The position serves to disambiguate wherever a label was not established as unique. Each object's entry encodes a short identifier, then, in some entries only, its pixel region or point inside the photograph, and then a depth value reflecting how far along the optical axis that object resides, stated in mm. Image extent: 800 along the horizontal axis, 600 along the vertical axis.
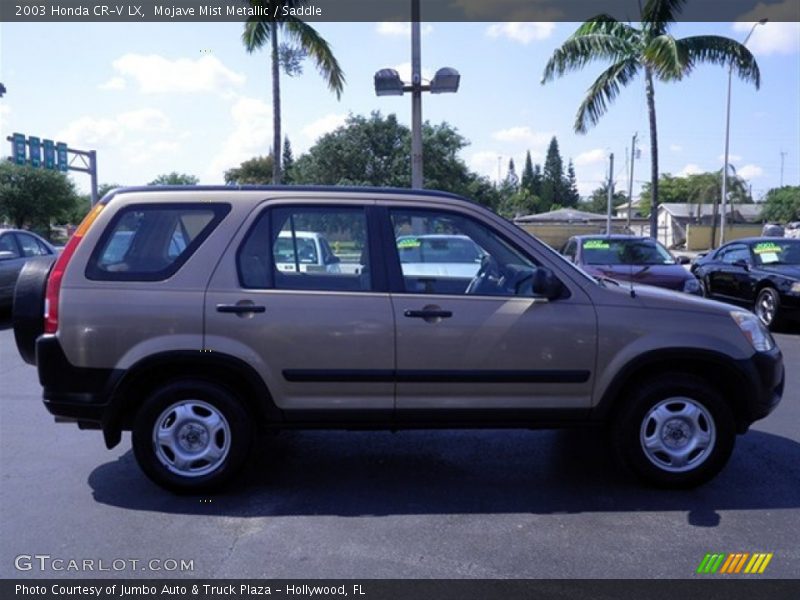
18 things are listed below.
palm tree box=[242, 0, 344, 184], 18016
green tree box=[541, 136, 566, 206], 108188
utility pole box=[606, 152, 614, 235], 43188
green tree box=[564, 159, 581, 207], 110750
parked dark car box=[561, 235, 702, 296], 10055
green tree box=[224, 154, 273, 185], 56781
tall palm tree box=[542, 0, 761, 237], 16609
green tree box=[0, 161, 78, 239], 43738
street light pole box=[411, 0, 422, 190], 15453
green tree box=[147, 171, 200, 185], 44741
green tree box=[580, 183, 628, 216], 100438
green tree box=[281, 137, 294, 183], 67312
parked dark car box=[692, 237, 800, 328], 10523
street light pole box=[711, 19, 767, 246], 28141
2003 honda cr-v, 4242
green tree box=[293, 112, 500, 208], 36031
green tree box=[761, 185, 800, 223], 69625
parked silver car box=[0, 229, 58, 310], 11516
